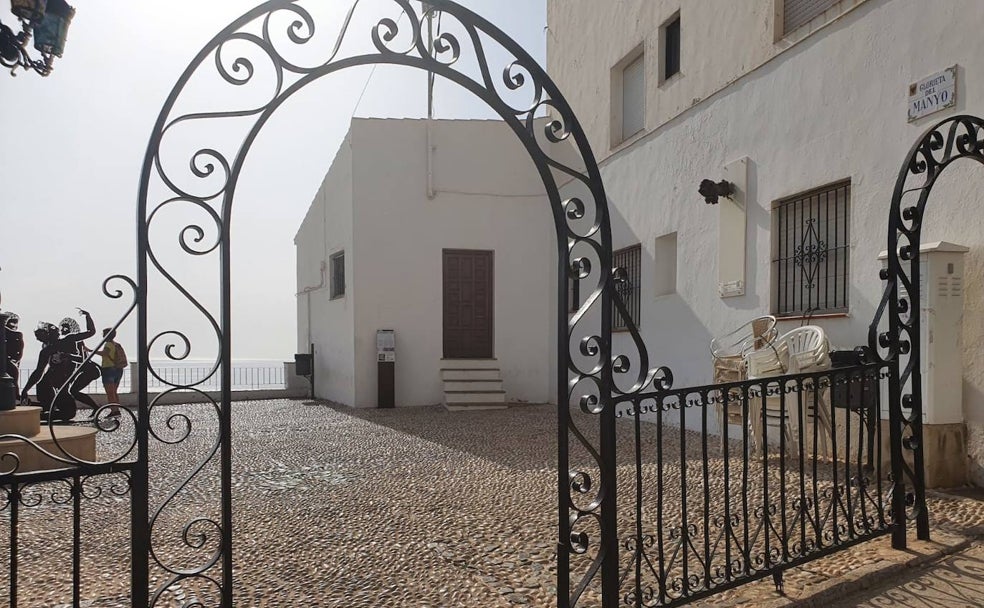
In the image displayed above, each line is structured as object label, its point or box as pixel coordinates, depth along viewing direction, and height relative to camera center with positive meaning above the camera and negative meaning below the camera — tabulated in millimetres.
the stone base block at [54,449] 5245 -1147
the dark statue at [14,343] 7695 -430
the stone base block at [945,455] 4410 -979
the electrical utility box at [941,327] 4363 -132
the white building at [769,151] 4703 +1506
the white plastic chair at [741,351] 5785 -423
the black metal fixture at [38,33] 2188 +926
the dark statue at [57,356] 8328 -620
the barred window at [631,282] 8992 +336
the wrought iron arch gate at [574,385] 2045 -337
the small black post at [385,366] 10516 -928
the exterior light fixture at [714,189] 6891 +1221
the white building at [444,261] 10680 +748
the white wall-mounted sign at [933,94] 4621 +1516
